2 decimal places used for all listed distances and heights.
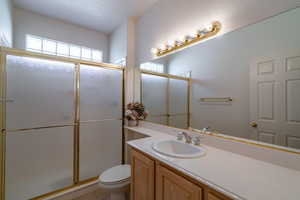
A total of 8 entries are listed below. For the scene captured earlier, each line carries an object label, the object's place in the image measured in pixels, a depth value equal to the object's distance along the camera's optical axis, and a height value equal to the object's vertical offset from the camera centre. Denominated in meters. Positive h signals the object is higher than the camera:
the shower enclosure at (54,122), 1.43 -0.28
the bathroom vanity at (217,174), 0.66 -0.43
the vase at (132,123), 2.09 -0.35
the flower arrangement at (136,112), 2.01 -0.17
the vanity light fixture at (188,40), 1.26 +0.69
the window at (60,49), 2.20 +0.96
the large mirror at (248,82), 0.87 +0.16
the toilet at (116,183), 1.38 -0.87
